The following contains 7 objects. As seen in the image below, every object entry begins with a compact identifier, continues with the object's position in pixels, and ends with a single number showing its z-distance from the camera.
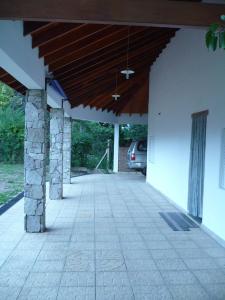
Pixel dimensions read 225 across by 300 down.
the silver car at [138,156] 14.77
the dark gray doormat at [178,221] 6.37
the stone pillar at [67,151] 11.69
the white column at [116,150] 17.11
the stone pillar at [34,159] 5.73
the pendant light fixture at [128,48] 6.76
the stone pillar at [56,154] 8.82
